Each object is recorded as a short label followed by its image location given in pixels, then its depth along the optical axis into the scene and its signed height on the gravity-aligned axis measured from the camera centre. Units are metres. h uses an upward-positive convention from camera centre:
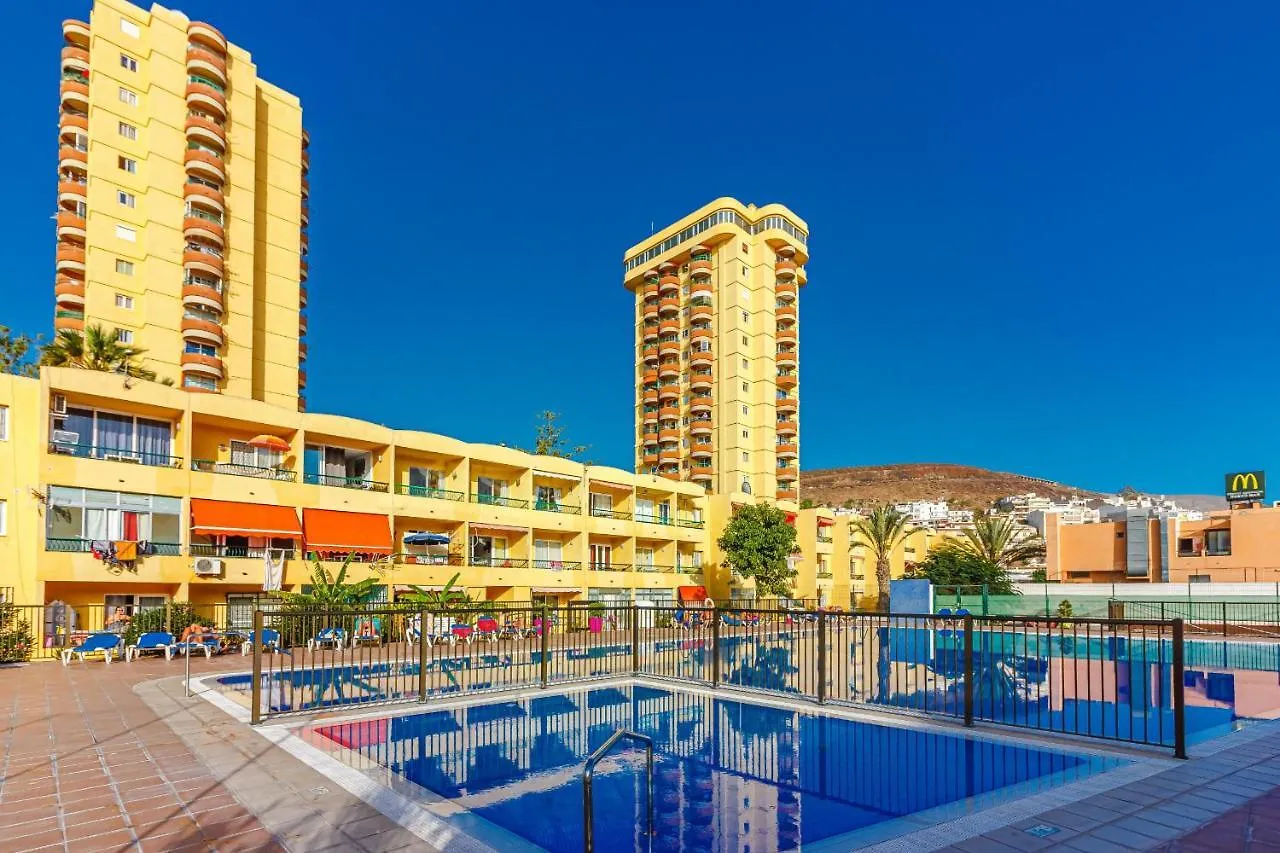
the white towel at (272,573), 24.87 -3.43
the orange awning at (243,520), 26.56 -1.73
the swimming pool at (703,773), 6.45 -3.27
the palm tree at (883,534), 47.02 -3.75
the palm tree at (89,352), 29.38 +4.81
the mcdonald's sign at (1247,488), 53.56 -0.74
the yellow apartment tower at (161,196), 43.12 +16.61
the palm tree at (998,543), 50.47 -4.89
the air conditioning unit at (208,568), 26.02 -3.31
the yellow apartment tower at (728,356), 65.75 +10.83
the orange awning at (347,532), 29.67 -2.39
